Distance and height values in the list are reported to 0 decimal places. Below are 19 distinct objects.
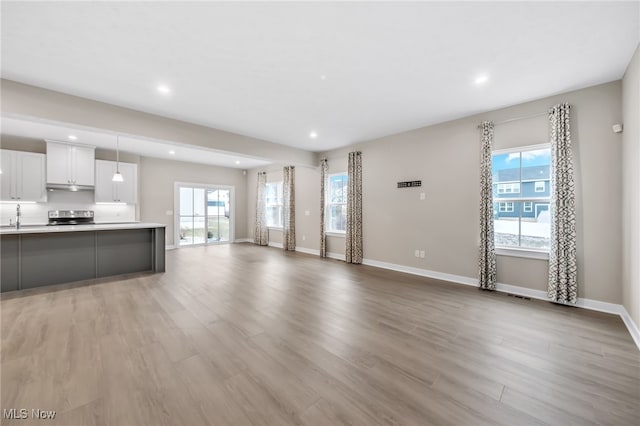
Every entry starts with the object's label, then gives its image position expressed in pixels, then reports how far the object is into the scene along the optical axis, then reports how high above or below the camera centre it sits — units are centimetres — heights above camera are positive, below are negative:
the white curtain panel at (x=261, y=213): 901 -3
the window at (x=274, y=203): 883 +35
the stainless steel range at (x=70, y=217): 596 -10
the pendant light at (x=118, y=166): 516 +123
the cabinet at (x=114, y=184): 656 +79
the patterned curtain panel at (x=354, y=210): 604 +6
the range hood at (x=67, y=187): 592 +64
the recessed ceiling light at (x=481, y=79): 304 +167
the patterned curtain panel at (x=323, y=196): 684 +45
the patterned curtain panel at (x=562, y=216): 337 -6
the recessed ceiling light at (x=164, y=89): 329 +168
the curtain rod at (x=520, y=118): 366 +145
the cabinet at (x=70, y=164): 582 +119
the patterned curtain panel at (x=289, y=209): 782 +11
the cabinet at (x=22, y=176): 543 +83
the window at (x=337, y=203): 667 +24
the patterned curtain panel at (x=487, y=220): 404 -13
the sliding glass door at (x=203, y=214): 845 -5
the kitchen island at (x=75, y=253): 379 -70
